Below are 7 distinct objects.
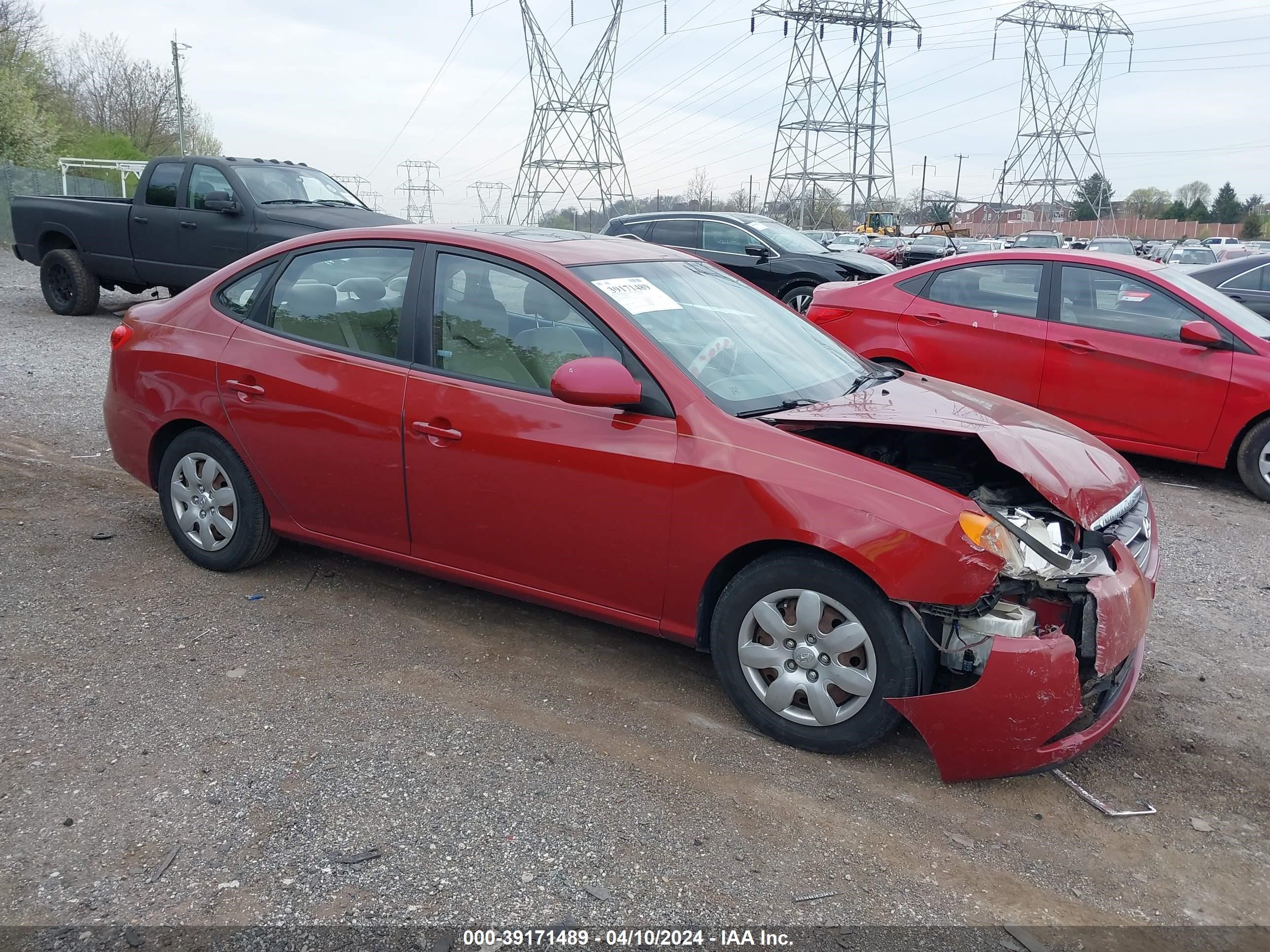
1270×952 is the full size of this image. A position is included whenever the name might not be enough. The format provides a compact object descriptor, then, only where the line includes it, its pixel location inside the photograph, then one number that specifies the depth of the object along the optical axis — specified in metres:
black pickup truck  11.20
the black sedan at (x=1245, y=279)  10.15
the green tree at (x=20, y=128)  32.00
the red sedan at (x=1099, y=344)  6.69
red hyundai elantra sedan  3.15
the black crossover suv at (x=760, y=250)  12.55
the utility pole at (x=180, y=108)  49.84
